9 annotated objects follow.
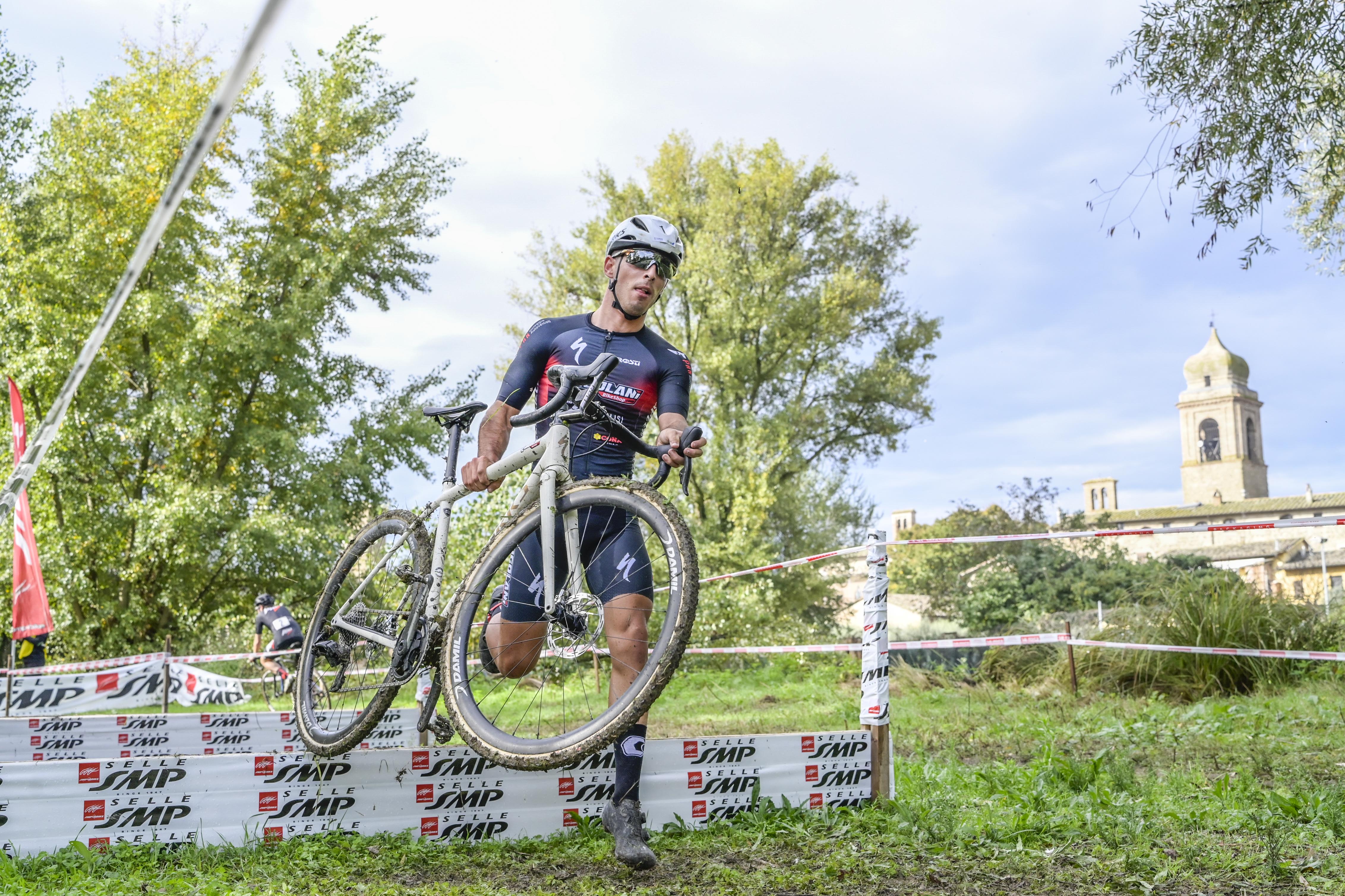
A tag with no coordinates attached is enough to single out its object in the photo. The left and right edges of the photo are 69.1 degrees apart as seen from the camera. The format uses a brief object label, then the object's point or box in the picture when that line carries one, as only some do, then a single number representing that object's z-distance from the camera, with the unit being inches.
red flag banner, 380.8
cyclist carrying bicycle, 135.0
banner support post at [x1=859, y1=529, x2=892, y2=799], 169.8
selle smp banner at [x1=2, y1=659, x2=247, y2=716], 530.9
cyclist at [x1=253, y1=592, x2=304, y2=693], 544.7
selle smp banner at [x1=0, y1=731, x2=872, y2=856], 141.4
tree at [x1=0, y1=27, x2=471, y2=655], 789.9
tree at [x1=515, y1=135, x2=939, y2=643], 1010.1
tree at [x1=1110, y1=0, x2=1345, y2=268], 299.6
